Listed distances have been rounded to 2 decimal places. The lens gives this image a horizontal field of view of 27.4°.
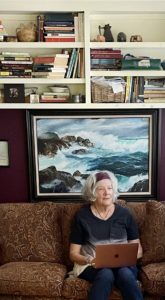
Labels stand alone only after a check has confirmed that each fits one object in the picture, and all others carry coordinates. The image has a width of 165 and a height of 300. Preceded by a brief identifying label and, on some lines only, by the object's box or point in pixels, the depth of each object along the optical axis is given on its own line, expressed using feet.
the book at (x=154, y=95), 9.46
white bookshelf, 8.96
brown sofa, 7.73
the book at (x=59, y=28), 9.13
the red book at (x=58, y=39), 9.16
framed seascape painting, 9.91
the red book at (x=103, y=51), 9.29
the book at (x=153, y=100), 9.45
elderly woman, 7.89
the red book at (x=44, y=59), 9.23
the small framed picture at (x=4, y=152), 10.13
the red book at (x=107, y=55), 9.32
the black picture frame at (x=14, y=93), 9.53
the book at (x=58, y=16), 9.11
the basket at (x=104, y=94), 9.35
